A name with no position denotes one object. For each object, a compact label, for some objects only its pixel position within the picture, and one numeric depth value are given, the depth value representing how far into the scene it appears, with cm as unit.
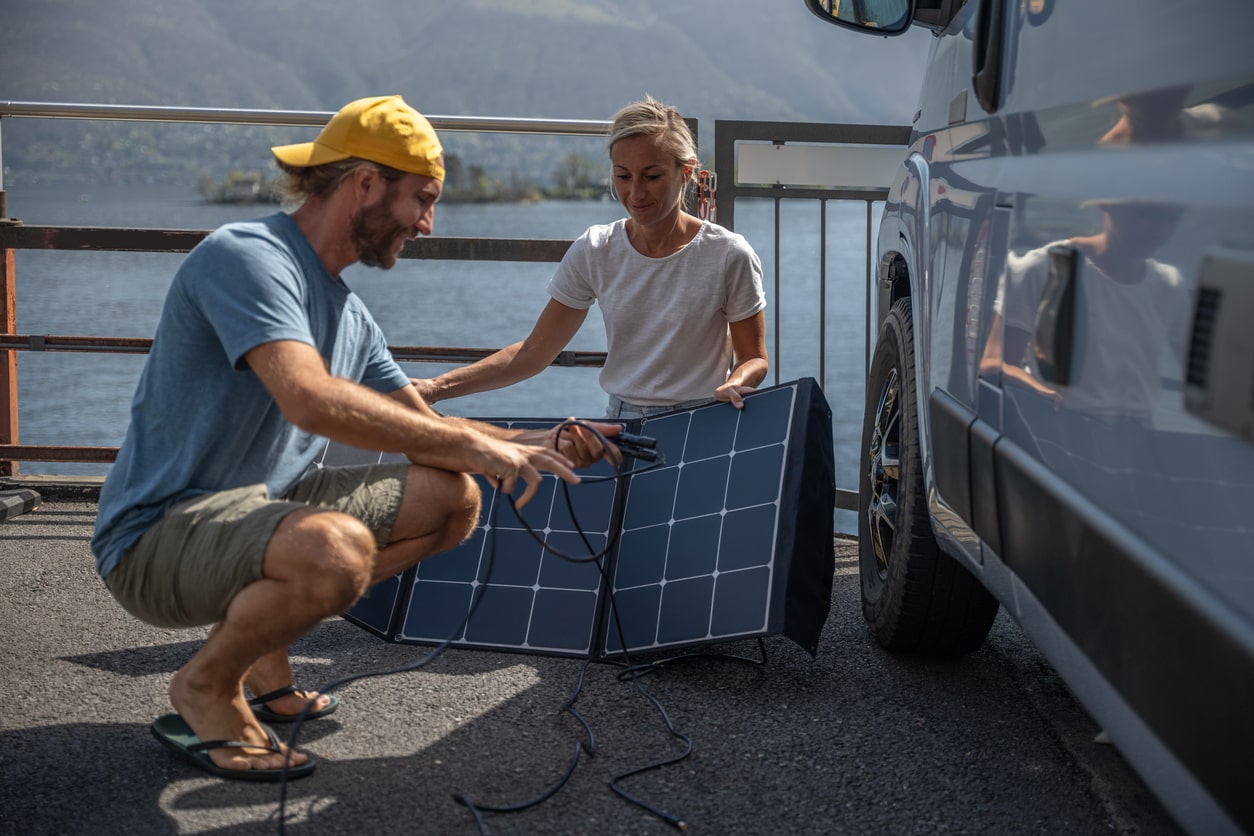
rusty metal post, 550
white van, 136
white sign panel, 496
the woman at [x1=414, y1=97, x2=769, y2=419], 382
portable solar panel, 336
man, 258
